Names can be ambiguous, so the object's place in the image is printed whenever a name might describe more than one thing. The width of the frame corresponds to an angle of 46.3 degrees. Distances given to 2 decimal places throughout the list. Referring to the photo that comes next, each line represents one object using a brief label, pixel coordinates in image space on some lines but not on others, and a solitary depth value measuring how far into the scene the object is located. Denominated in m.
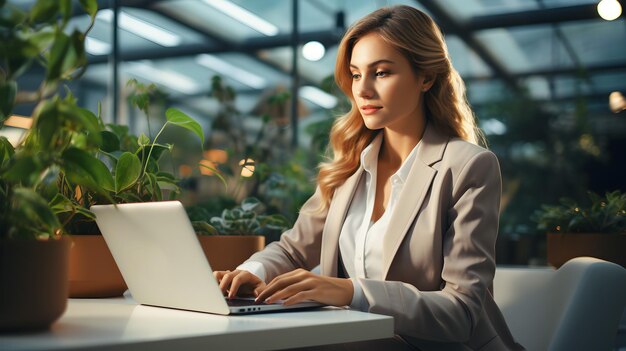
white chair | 1.71
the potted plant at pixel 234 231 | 2.02
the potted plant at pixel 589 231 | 2.39
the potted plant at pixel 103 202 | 1.64
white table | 0.97
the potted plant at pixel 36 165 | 1.02
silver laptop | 1.23
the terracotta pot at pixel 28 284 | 1.02
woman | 1.60
